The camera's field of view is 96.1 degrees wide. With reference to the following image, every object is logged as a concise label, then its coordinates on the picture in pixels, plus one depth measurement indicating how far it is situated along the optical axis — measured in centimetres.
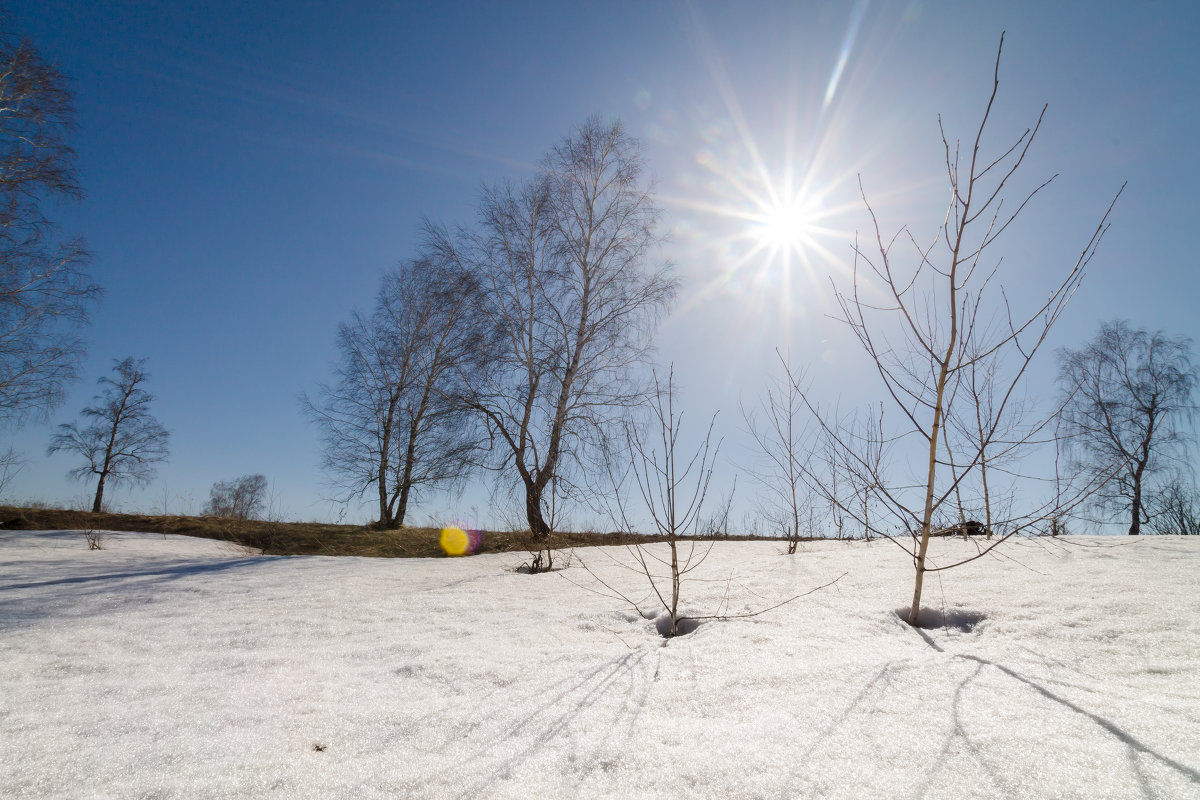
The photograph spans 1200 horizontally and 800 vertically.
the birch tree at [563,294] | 948
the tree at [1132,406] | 1133
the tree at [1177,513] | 779
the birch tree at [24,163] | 734
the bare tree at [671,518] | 311
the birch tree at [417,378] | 1002
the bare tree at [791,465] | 568
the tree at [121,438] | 1688
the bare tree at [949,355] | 256
